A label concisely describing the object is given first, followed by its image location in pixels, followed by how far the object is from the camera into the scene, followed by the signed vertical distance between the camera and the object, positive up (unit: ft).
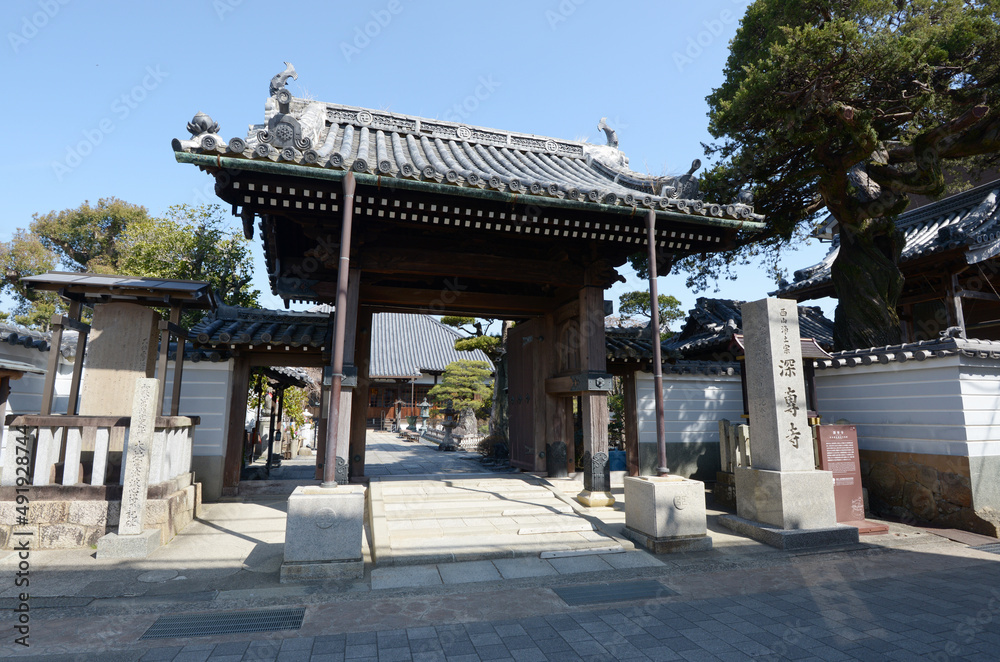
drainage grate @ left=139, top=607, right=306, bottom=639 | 12.62 -5.58
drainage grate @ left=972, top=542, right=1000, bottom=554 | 19.88 -5.38
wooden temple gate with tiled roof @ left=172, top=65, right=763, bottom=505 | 19.54 +8.70
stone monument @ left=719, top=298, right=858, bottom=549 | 20.59 -1.85
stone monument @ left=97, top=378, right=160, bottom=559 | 18.33 -2.97
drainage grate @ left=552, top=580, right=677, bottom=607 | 14.94 -5.54
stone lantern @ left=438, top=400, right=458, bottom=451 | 63.62 -2.21
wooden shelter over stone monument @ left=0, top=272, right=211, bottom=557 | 19.35 -0.73
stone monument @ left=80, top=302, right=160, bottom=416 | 22.36 +2.35
